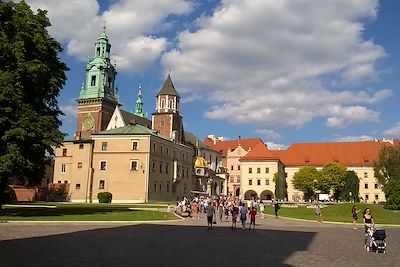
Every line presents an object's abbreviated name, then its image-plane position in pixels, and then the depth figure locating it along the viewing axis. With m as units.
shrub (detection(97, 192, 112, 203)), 68.81
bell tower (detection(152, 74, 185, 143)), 102.44
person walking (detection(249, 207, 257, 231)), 28.45
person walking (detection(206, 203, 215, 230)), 27.62
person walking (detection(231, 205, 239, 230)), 28.05
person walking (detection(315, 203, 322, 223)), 36.78
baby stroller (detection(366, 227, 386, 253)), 17.23
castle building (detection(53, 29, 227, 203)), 74.31
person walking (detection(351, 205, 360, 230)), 32.56
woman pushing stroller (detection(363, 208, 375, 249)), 21.02
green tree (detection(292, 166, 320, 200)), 96.94
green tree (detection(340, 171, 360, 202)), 90.62
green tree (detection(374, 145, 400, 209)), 71.59
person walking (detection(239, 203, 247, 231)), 27.09
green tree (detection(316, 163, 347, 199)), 95.06
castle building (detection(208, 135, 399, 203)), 105.81
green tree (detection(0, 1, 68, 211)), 29.79
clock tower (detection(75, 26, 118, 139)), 97.19
